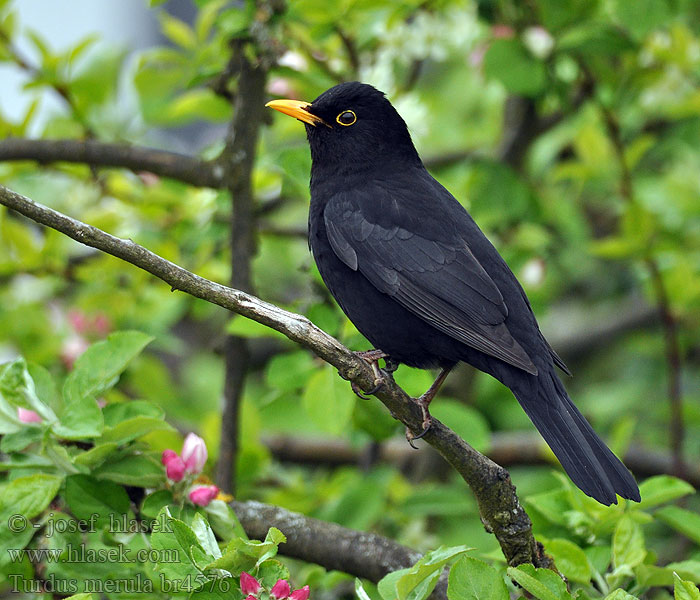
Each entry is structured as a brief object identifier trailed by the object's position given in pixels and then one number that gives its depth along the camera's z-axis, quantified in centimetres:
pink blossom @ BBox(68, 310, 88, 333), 855
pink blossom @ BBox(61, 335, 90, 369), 799
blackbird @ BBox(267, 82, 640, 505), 538
